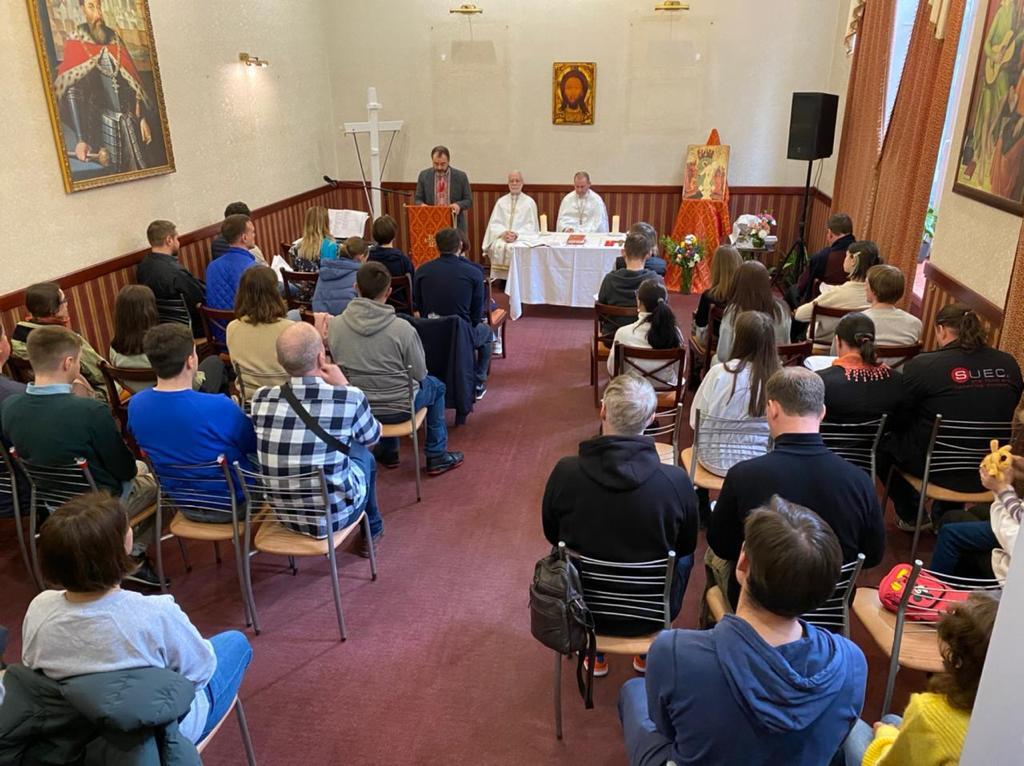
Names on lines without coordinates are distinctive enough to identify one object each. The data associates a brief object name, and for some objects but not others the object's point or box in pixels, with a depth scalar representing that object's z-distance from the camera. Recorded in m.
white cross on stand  8.04
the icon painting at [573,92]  8.41
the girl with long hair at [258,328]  3.74
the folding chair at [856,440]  3.19
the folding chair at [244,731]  2.28
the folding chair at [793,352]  3.92
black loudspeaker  6.97
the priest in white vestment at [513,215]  8.01
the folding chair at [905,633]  2.18
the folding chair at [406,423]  3.86
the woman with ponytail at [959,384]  3.10
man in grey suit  8.05
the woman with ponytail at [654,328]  4.18
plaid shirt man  2.89
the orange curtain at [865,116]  6.13
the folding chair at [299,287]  5.36
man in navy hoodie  1.48
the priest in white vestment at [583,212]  8.11
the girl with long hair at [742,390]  3.16
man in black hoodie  2.26
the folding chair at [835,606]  2.25
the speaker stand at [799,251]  7.53
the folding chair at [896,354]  3.76
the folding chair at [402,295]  5.21
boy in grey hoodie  3.89
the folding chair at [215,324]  4.56
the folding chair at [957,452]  3.08
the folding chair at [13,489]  3.01
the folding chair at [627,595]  2.32
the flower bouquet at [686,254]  7.00
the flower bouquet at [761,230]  7.35
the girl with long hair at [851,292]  4.63
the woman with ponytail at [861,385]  3.16
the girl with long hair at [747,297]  4.07
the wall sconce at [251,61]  6.74
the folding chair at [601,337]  4.83
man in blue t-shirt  2.83
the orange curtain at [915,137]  4.75
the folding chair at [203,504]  2.93
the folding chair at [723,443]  3.18
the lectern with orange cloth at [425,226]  7.71
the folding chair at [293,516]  2.88
